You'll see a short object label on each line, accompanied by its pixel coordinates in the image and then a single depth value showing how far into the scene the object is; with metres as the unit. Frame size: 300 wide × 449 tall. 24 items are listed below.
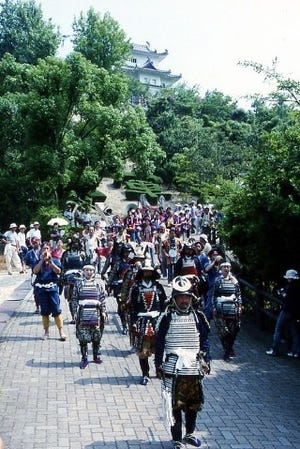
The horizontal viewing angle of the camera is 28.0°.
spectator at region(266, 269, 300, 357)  10.51
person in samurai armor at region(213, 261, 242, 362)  10.63
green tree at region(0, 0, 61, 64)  46.03
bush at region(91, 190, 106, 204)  47.47
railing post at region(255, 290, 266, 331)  13.40
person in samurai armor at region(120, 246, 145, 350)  10.95
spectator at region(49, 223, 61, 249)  16.03
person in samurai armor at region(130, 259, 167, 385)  8.91
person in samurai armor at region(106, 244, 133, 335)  12.44
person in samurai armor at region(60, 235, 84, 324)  12.74
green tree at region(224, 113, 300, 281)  10.48
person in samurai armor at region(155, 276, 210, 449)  6.43
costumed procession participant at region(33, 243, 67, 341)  11.54
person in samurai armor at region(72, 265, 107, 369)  9.70
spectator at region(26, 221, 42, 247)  19.55
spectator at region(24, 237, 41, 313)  14.10
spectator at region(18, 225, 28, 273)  21.58
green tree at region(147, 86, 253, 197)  38.16
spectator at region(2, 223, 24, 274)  21.09
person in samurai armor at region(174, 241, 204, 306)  12.26
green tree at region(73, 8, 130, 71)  46.83
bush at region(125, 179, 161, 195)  49.66
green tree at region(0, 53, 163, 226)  29.84
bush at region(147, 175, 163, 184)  52.59
